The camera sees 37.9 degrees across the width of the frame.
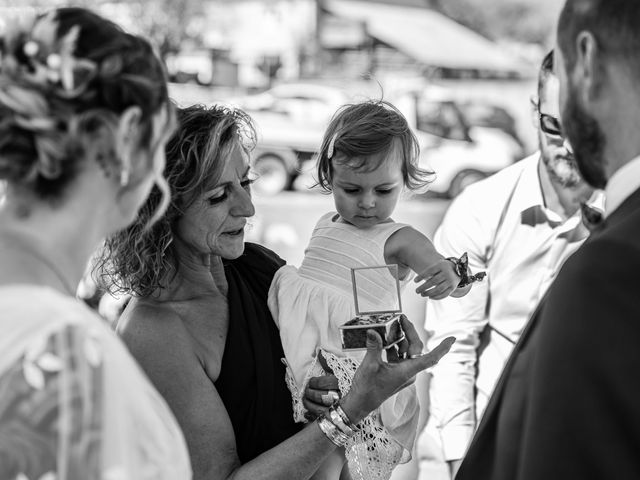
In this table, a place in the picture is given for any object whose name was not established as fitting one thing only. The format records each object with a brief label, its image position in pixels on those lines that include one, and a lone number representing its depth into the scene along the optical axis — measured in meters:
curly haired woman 2.48
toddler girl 2.76
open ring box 2.48
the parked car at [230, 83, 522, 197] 16.91
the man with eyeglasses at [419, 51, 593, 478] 3.55
